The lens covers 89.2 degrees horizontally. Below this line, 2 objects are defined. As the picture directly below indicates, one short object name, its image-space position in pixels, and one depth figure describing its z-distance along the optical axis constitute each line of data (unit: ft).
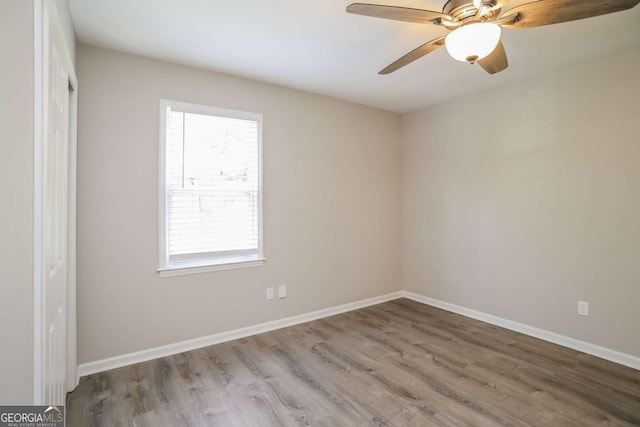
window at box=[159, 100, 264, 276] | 9.44
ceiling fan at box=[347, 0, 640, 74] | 5.00
